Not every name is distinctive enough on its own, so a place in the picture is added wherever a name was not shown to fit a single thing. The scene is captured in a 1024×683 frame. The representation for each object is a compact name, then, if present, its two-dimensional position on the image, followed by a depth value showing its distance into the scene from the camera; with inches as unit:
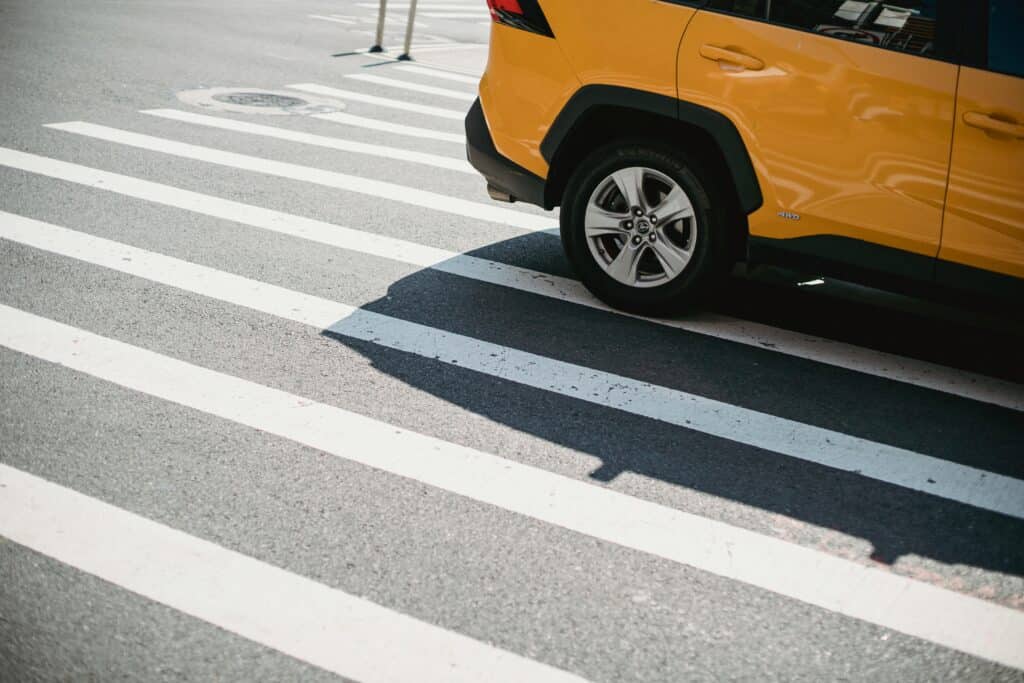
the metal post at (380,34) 594.2
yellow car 191.2
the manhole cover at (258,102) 412.2
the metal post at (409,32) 595.4
